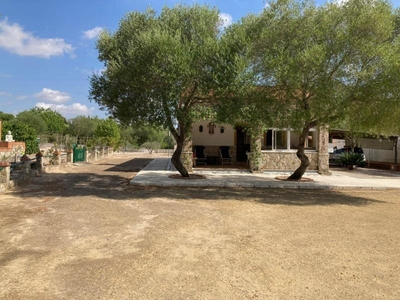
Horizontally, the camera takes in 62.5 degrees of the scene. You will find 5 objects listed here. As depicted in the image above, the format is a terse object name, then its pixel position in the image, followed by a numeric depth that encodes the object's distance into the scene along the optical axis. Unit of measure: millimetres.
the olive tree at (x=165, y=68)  10562
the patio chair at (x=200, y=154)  19297
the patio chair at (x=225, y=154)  19797
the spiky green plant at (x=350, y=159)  21625
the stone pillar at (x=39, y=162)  15551
